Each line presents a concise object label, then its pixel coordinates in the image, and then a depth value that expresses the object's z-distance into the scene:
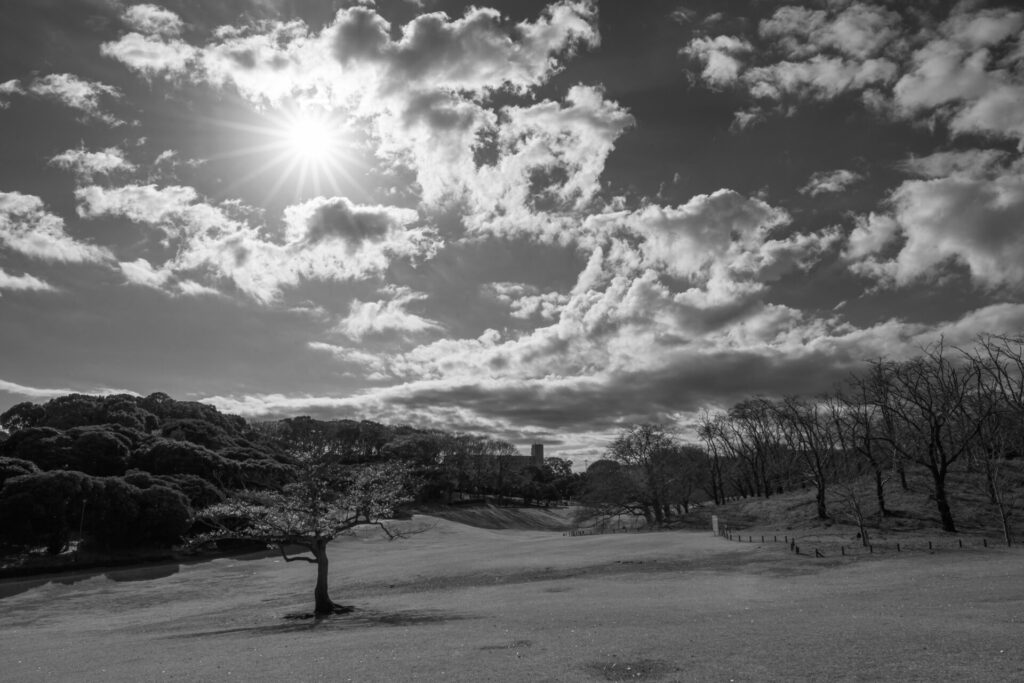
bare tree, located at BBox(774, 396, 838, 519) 56.34
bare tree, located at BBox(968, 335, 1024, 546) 41.19
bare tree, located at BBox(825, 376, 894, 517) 53.03
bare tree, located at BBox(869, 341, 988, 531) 52.60
